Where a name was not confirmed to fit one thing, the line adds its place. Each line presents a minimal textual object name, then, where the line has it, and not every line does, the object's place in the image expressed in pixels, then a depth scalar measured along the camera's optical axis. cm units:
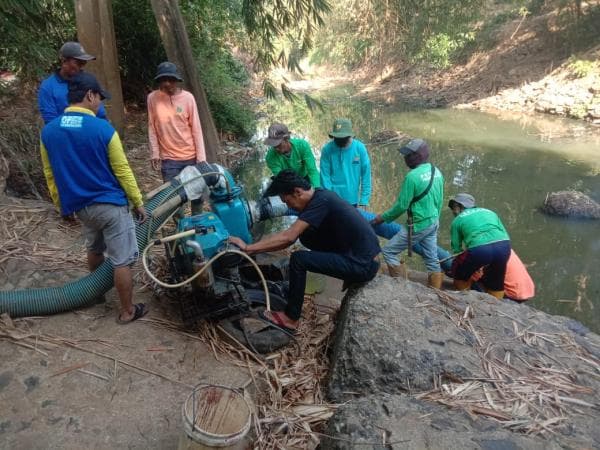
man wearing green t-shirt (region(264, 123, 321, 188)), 474
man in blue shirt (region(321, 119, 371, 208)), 488
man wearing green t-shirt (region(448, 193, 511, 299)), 436
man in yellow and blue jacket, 276
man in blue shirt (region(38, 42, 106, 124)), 380
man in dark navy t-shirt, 323
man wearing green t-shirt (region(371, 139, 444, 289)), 443
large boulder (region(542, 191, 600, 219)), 733
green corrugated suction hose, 316
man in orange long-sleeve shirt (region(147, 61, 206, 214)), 425
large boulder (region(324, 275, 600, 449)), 208
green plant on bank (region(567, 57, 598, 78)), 1463
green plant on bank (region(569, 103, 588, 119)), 1356
